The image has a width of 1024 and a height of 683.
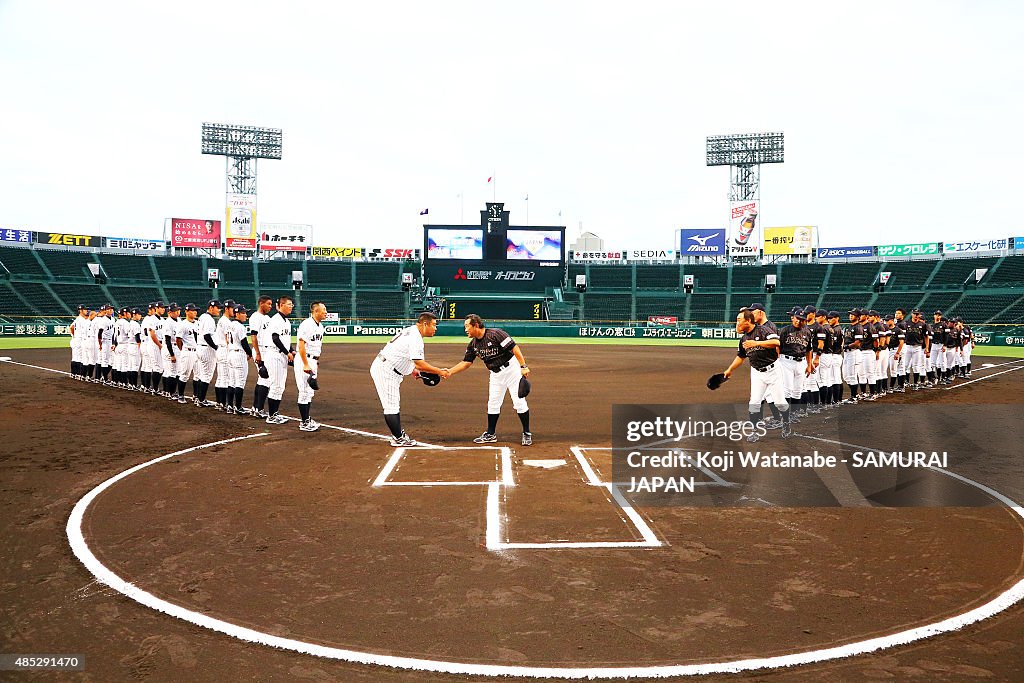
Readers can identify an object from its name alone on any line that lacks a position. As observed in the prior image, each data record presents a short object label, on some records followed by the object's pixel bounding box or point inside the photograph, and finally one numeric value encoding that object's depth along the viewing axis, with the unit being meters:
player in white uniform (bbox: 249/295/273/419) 12.34
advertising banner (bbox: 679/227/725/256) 65.88
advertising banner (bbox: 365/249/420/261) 67.88
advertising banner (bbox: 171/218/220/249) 63.66
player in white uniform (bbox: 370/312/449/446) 9.62
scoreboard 56.84
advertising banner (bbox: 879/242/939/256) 60.34
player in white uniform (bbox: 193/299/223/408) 14.06
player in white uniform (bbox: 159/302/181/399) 15.29
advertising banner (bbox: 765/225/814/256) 64.75
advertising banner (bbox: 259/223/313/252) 65.67
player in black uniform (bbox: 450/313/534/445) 9.91
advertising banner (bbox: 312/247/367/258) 67.56
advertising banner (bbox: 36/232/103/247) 58.28
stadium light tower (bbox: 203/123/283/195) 66.38
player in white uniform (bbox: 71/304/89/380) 19.16
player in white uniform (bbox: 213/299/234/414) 13.38
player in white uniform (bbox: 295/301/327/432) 11.02
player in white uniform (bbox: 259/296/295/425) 11.69
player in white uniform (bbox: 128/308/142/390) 17.23
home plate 8.59
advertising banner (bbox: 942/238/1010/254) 56.31
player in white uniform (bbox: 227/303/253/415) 13.20
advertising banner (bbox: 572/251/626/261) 67.56
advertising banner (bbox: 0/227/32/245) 56.72
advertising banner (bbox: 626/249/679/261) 68.62
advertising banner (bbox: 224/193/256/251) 64.00
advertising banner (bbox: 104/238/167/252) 61.78
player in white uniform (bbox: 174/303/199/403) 15.32
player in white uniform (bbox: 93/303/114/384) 18.55
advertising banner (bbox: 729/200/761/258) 65.19
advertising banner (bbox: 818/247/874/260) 63.98
